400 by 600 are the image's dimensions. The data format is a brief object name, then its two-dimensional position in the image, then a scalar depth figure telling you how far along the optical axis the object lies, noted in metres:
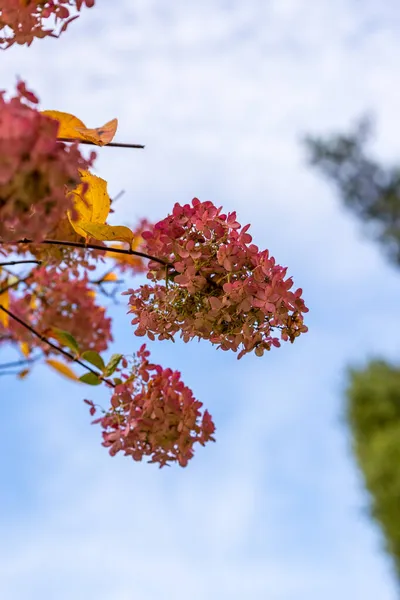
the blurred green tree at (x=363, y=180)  16.69
